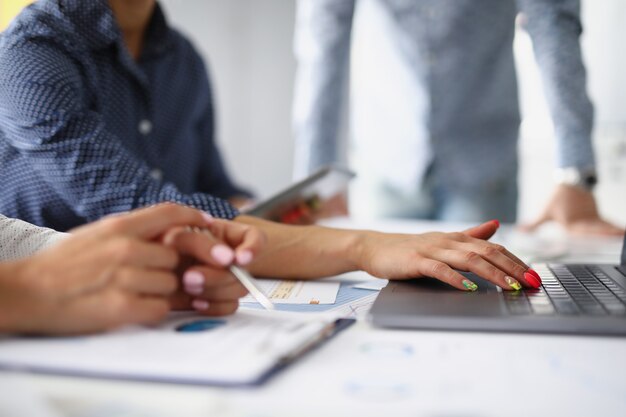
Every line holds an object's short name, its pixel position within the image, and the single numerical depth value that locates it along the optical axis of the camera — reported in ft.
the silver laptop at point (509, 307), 1.95
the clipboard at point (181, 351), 1.49
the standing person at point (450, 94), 5.07
